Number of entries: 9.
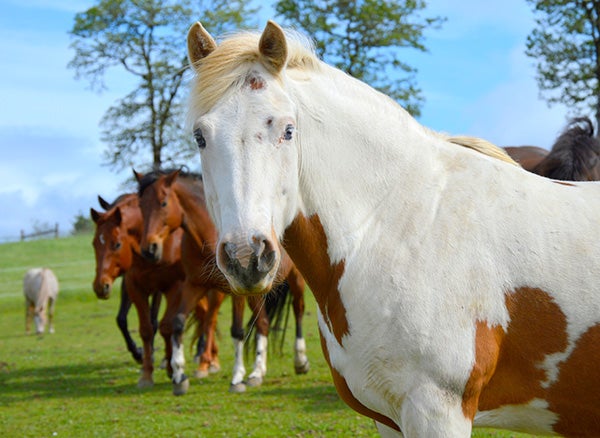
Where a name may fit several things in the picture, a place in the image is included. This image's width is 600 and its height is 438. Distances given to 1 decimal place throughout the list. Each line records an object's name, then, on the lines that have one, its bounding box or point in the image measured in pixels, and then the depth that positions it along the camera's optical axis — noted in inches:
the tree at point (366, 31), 1282.0
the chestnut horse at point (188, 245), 380.5
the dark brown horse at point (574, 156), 255.6
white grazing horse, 760.3
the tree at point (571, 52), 1085.8
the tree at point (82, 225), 2032.2
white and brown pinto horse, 112.2
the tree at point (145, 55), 1357.0
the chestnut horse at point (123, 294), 438.9
